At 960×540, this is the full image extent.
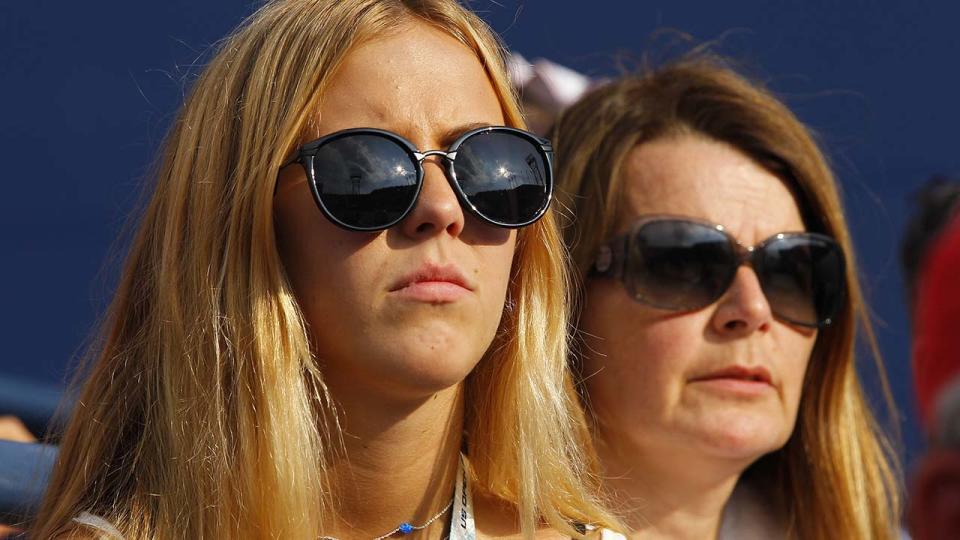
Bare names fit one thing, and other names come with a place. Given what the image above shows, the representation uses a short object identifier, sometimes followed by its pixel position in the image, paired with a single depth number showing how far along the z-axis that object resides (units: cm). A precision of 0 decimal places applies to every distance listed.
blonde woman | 671
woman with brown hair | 690
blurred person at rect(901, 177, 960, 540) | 558
